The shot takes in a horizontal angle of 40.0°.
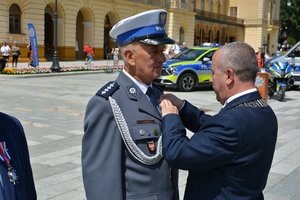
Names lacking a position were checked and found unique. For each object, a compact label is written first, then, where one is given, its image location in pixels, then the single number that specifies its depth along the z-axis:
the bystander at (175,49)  21.75
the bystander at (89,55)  28.90
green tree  75.69
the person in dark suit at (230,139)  1.96
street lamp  20.64
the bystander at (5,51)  23.45
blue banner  20.56
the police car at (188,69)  14.40
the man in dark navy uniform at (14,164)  1.66
